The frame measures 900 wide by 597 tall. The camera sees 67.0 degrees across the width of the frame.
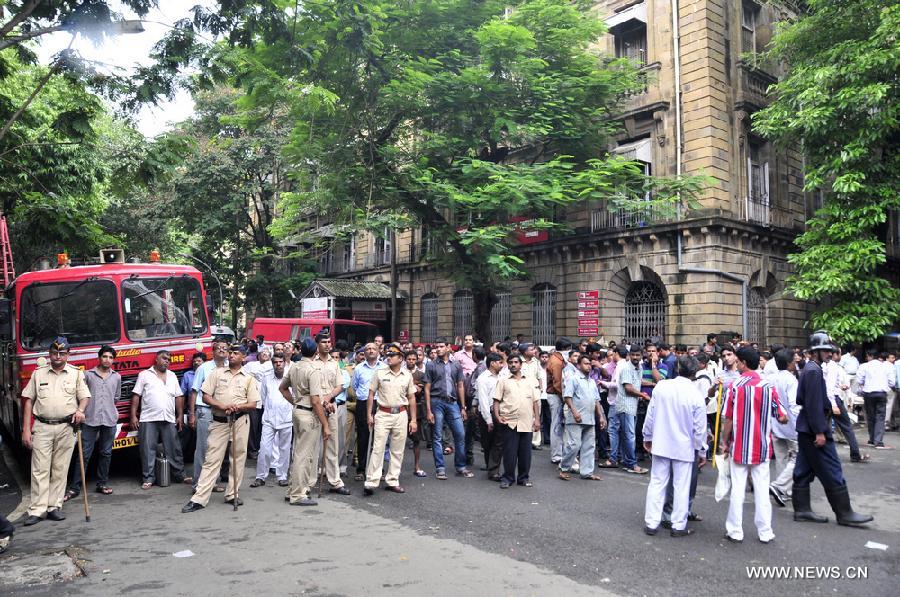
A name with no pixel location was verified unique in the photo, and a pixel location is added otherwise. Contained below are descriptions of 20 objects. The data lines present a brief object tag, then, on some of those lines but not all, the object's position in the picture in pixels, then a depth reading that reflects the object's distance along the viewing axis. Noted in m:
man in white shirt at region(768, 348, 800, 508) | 7.83
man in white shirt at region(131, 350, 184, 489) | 8.71
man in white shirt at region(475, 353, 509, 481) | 9.27
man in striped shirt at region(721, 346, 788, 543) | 6.20
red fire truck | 9.45
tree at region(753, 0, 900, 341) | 15.77
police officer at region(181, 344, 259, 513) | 7.64
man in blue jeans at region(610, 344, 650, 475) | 9.62
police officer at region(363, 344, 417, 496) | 8.54
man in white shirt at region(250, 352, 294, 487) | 9.07
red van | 24.28
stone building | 19.53
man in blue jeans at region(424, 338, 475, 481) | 9.55
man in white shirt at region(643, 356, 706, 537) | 6.42
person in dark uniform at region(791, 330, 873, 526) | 6.73
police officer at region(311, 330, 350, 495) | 8.04
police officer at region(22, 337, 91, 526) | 7.12
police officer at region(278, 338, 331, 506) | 7.77
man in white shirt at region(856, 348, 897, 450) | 12.59
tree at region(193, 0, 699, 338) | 17.17
